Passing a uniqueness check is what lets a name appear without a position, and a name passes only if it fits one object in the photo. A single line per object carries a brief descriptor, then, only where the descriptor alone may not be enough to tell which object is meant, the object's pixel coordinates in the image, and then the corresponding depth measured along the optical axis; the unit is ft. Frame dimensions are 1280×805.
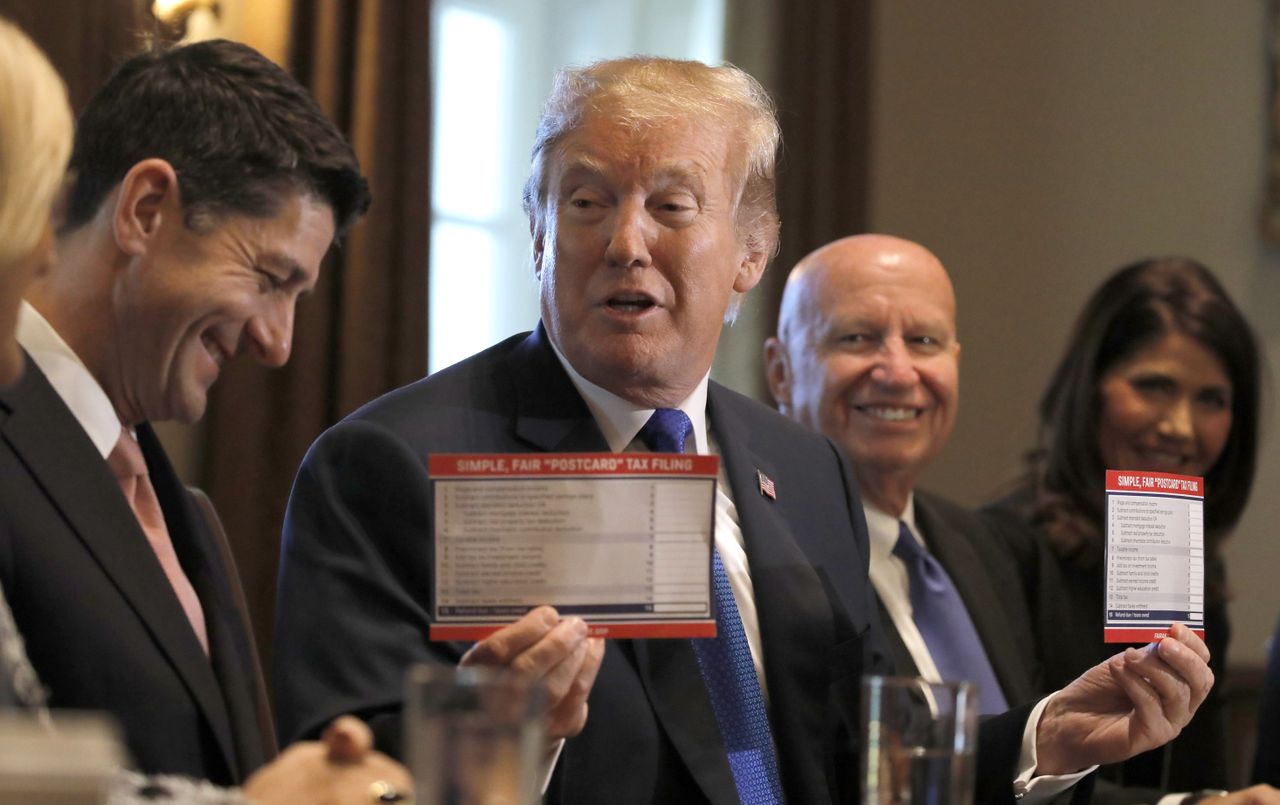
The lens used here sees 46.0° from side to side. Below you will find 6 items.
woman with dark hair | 11.97
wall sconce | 13.44
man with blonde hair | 6.85
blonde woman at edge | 4.20
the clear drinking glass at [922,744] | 4.81
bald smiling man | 10.95
